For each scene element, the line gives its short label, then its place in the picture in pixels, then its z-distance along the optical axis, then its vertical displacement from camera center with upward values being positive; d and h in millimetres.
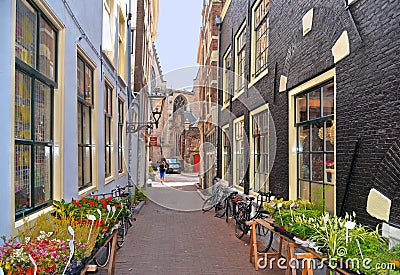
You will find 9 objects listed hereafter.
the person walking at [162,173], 27250 -2124
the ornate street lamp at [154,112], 13469 +1058
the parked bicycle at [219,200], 13153 -1980
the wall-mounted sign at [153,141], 24016 +31
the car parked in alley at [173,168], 43094 -2780
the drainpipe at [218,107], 16625 +1374
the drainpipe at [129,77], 13719 +2195
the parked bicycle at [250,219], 8311 -1690
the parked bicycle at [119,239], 6223 -1794
